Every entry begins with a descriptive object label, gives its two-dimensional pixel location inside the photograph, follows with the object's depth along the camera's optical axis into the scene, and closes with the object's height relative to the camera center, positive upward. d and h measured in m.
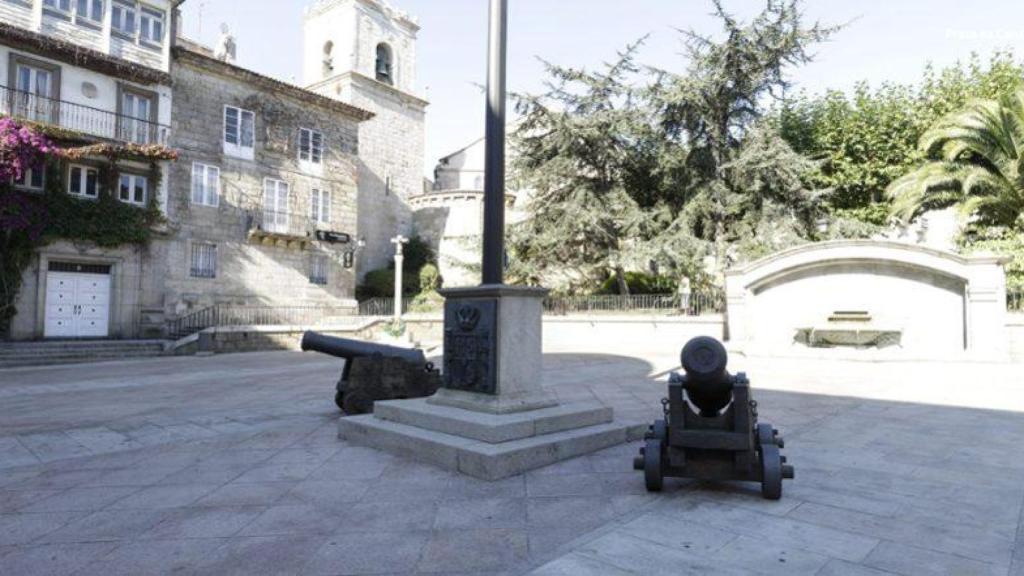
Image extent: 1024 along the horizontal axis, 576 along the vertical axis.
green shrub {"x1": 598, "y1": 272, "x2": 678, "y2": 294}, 25.19 +1.16
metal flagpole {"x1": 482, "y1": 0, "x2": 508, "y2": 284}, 5.82 +1.58
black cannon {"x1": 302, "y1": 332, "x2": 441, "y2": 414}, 7.32 -0.87
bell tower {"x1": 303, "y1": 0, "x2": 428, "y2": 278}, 33.94 +13.13
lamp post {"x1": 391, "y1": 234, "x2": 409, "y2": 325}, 22.00 +0.97
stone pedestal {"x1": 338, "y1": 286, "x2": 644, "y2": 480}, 5.07 -1.00
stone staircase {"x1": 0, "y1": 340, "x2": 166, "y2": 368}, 16.17 -1.45
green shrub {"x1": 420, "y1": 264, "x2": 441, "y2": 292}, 31.74 +1.63
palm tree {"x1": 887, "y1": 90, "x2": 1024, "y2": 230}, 18.09 +4.74
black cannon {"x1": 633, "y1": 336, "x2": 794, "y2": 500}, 3.98 -0.88
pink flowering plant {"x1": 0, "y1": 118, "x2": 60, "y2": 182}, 17.12 +4.63
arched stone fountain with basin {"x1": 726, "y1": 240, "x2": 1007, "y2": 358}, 14.39 +0.37
